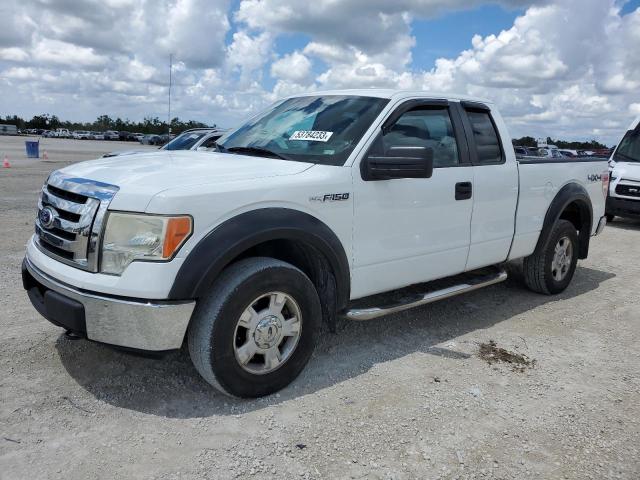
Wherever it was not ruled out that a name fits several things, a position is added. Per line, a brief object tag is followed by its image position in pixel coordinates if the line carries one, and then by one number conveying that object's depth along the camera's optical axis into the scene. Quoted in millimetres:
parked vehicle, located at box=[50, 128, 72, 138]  77562
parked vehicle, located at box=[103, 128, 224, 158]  10202
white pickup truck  2824
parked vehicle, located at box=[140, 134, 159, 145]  53869
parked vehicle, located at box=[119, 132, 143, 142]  76844
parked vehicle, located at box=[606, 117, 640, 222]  10711
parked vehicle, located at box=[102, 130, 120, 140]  75812
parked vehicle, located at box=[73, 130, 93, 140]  76500
